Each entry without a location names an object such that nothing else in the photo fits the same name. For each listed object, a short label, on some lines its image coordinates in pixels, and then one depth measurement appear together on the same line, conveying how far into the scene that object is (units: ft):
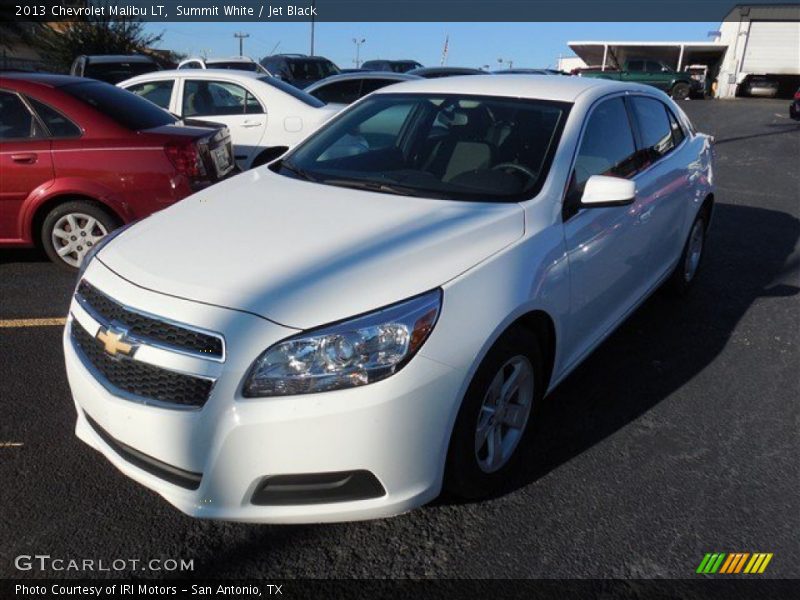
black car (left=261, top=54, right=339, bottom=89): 57.93
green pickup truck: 96.99
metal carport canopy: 124.16
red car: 16.43
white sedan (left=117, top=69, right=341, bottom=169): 25.02
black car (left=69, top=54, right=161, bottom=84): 40.09
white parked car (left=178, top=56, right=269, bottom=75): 58.39
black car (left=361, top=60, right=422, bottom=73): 65.94
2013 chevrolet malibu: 6.82
